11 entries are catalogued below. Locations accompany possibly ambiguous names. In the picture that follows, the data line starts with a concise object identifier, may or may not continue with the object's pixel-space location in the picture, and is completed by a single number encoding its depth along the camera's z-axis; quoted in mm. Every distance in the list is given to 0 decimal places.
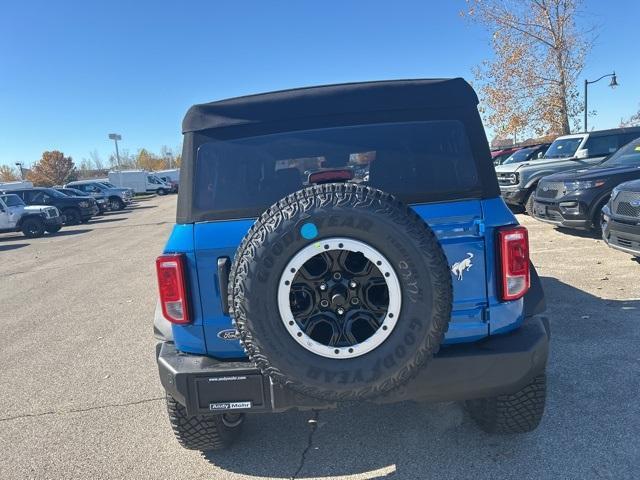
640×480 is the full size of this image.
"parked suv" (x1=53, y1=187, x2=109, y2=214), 24594
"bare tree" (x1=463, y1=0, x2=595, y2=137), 24047
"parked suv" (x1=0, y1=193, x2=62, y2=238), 17422
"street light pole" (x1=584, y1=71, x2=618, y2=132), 24839
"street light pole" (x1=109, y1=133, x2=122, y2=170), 78125
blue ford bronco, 2064
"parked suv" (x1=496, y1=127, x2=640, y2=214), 11156
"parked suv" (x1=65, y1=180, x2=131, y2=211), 28906
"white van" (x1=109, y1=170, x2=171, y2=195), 47438
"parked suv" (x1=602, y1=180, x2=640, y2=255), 5547
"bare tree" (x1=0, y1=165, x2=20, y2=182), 96938
